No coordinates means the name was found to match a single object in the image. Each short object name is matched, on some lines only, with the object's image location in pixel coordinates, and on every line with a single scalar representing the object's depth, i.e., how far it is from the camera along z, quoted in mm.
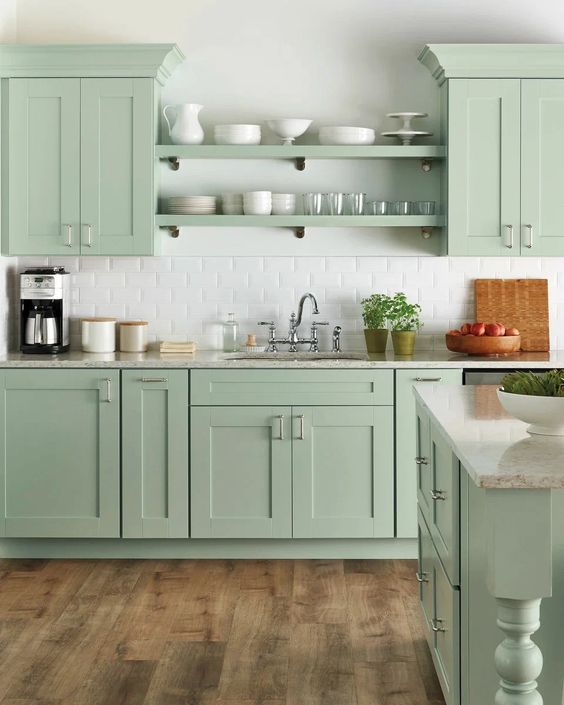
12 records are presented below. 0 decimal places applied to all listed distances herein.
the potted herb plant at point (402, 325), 5176
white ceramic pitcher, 5195
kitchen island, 2336
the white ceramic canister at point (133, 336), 5371
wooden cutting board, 5449
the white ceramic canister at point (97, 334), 5289
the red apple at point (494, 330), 5113
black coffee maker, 5203
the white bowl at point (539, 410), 2705
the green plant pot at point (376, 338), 5250
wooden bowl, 5086
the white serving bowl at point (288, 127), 5195
